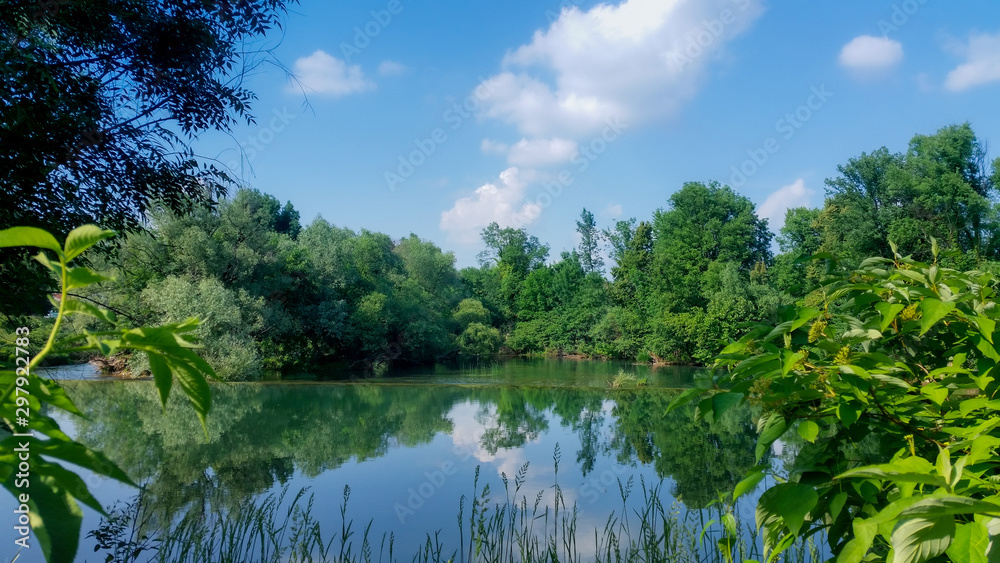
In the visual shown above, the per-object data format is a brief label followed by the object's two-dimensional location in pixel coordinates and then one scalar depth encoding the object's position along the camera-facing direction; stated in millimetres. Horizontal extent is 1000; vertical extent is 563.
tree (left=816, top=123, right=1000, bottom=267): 20578
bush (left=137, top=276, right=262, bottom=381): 17078
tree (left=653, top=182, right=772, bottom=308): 34009
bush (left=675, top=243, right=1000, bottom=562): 977
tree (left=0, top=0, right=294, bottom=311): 3152
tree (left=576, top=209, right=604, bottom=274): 46156
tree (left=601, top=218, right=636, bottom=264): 42312
